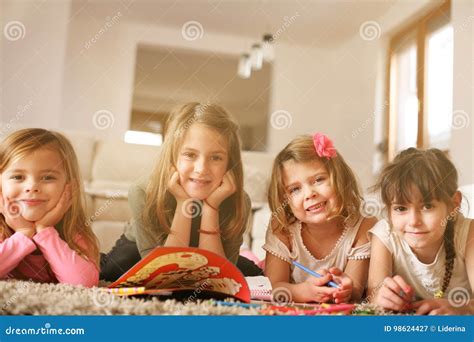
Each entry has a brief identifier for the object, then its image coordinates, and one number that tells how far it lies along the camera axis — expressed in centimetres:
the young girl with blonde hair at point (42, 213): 109
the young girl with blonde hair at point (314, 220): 116
